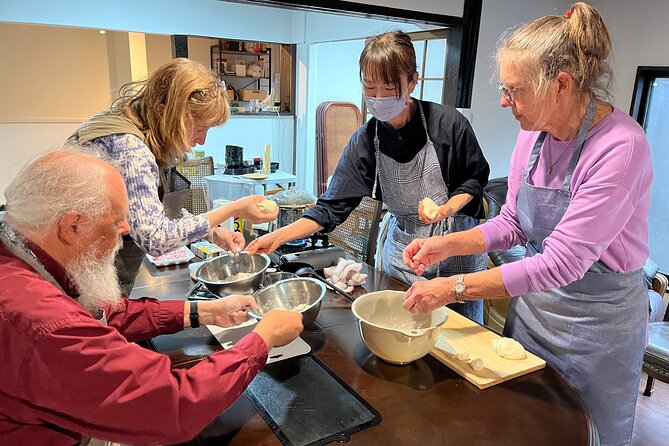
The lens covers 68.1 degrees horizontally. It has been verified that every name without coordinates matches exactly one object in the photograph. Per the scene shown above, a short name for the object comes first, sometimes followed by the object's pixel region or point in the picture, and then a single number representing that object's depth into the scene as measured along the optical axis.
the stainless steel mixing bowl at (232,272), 1.58
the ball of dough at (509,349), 1.33
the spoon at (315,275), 1.75
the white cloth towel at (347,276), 1.82
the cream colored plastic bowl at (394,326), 1.22
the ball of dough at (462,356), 1.30
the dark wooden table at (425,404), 1.04
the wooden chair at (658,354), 2.29
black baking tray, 1.04
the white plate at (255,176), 4.56
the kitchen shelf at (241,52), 6.63
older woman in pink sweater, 1.20
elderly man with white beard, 0.81
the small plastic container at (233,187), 4.39
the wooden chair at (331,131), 5.41
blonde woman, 1.40
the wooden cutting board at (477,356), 1.25
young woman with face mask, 1.81
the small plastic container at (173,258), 2.01
